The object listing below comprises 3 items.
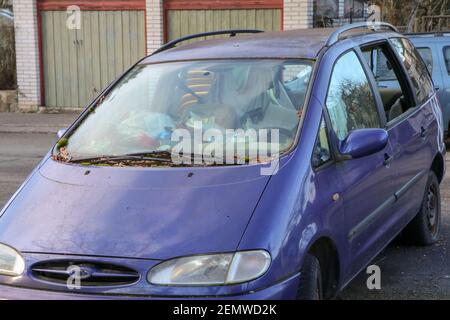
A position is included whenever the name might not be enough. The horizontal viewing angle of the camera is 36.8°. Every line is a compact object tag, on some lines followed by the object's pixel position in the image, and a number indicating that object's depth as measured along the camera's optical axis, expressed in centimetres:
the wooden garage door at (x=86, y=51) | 1487
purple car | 307
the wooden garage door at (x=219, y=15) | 1402
